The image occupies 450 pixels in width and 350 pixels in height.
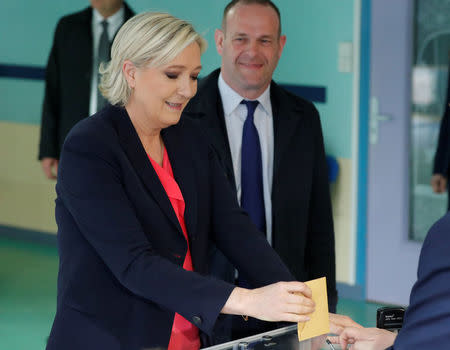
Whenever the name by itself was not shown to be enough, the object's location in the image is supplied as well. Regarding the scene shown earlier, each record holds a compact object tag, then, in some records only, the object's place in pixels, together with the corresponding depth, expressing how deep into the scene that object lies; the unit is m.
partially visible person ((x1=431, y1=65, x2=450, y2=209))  4.73
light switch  5.43
